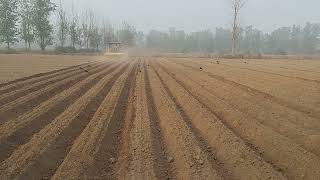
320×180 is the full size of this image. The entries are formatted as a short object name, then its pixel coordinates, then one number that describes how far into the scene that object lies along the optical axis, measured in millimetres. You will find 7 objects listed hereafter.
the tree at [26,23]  43461
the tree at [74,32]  48729
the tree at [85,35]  51803
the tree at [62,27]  46973
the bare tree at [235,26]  36401
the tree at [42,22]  42949
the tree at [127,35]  60744
